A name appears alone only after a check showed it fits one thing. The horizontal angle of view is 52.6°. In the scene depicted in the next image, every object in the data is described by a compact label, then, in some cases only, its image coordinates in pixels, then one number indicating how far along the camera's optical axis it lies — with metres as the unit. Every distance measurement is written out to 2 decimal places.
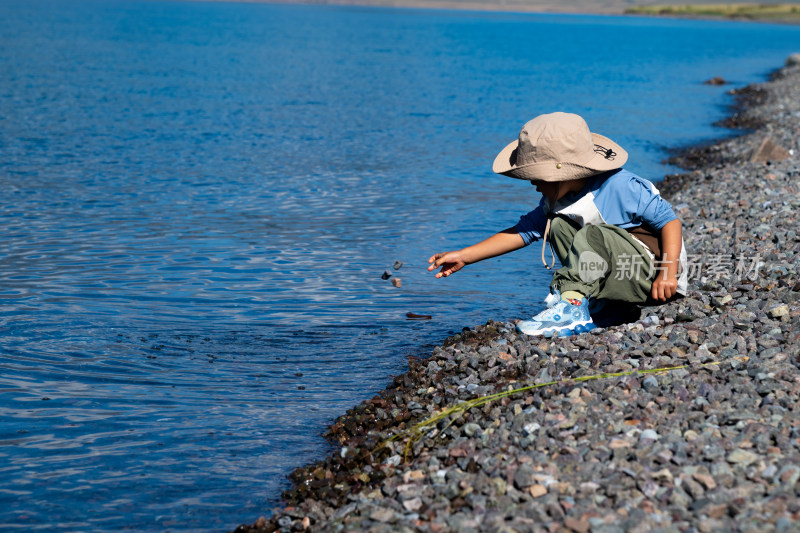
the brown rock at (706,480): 3.90
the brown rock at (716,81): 40.91
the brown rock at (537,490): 4.10
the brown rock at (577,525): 3.71
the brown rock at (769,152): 15.53
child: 5.75
